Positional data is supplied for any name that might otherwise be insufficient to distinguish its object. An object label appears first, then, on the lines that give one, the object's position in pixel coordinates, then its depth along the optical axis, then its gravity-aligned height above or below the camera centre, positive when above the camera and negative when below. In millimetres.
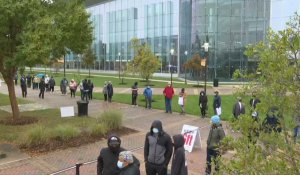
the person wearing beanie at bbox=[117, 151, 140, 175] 5004 -1427
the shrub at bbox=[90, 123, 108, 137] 13270 -2439
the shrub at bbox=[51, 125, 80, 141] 12352 -2371
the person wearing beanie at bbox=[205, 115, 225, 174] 8375 -1620
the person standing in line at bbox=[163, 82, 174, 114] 19062 -1607
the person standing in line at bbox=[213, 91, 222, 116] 15987 -1730
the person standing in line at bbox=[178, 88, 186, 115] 18719 -1831
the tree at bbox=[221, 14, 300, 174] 3225 -459
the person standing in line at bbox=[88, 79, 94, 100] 24645 -1541
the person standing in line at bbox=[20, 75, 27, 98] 26578 -1595
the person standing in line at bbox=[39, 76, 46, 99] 26086 -1461
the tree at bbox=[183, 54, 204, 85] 39219 +273
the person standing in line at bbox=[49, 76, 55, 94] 30353 -1432
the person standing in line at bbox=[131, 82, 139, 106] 21798 -1675
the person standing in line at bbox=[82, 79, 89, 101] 24191 -1502
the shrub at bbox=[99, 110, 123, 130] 14258 -2202
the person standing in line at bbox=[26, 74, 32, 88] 35094 -1341
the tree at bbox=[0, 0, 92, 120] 13914 +1577
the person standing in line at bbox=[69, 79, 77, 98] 26953 -1513
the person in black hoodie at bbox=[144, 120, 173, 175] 6980 -1683
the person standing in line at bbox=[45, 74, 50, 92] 31375 -1517
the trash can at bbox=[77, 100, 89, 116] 17688 -2121
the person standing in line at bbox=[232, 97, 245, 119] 13039 -1577
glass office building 45594 +5782
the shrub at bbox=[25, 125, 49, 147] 11797 -2401
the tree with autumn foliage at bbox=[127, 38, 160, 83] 37262 +384
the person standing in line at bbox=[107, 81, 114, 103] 23812 -1649
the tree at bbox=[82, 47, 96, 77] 52375 +1309
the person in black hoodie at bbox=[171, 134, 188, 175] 6547 -1735
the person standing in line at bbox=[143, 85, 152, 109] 20883 -1733
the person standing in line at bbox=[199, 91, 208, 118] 17756 -1895
